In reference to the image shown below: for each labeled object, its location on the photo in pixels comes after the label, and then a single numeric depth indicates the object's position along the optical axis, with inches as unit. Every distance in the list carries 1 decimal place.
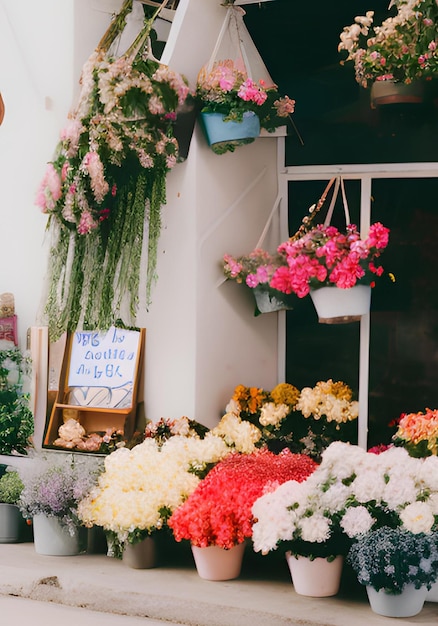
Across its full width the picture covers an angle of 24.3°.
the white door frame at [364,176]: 254.2
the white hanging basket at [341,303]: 243.0
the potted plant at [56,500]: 235.5
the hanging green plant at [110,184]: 237.3
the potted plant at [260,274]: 250.4
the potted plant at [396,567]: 190.4
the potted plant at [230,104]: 242.2
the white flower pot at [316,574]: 204.1
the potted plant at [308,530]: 200.2
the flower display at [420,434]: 218.7
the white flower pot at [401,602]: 193.5
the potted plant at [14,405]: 263.0
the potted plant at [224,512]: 210.4
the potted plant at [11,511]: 251.9
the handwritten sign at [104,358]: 261.3
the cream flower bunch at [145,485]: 221.5
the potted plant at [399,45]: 213.0
